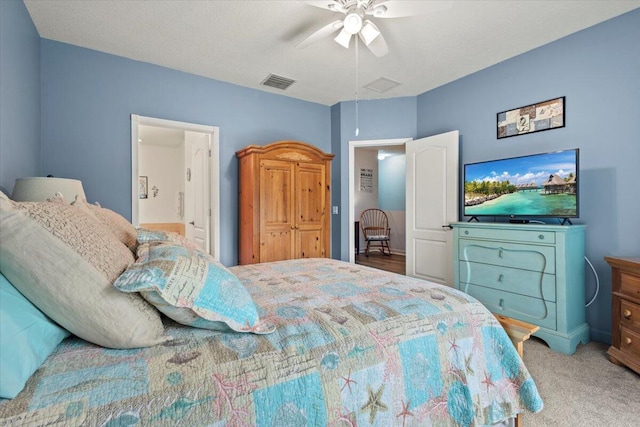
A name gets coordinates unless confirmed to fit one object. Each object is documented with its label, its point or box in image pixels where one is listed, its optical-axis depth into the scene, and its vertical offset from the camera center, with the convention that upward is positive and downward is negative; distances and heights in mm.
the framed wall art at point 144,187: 6633 +517
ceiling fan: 1935 +1320
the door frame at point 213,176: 3428 +418
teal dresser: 2371 -555
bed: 691 -440
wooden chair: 7219 -417
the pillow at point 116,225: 1416 -72
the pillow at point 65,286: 766 -195
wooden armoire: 3420 +101
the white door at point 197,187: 3764 +317
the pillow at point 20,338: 639 -301
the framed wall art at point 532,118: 2820 +916
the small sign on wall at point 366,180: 7750 +787
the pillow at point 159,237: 1309 -120
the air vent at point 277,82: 3590 +1578
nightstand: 2016 -699
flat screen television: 2525 +228
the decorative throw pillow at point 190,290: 842 -239
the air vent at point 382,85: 3671 +1573
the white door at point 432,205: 3594 +75
